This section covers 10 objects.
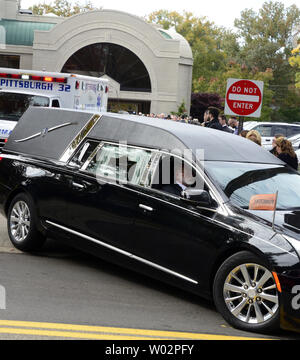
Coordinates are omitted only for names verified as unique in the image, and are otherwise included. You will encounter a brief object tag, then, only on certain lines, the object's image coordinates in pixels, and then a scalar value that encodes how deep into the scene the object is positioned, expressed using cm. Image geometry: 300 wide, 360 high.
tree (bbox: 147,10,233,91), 8825
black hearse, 584
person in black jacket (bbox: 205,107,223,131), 1311
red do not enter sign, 1291
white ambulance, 1594
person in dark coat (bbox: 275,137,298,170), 1112
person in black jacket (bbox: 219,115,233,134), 1701
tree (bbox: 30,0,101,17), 8289
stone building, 4838
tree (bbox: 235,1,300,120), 8725
